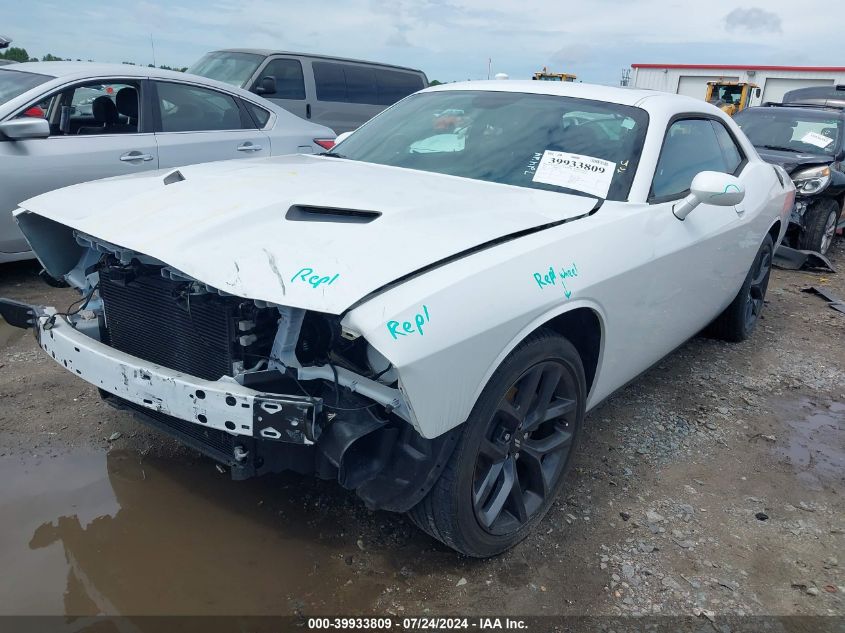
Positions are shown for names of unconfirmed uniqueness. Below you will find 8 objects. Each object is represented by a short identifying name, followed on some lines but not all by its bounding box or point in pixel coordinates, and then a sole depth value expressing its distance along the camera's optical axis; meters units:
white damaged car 1.94
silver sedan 4.55
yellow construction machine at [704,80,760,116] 23.05
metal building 28.50
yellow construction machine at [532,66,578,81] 23.06
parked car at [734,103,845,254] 7.35
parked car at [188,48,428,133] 8.58
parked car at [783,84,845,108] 13.54
